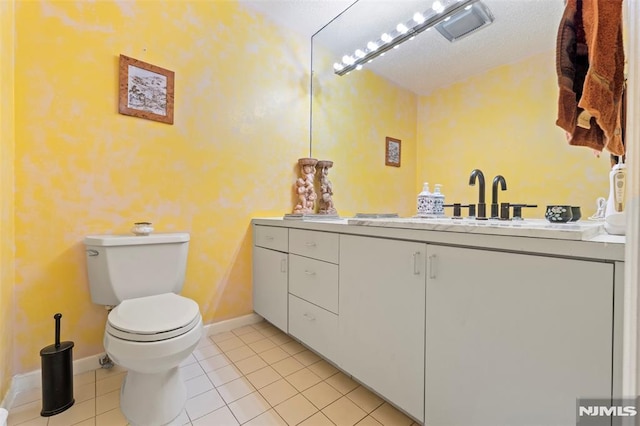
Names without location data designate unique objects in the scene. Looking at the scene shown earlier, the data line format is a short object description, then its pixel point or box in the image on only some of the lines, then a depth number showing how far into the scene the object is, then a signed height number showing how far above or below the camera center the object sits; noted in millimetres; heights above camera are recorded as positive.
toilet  984 -436
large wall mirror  1326 +673
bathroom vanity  623 -314
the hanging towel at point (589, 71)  694 +401
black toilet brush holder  1100 -714
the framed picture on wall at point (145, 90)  1452 +669
